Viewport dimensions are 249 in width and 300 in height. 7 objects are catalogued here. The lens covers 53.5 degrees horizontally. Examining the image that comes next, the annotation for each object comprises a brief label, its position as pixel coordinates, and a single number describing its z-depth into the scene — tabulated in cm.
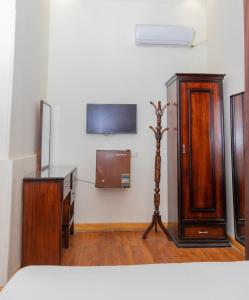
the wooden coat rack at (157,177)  331
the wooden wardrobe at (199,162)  304
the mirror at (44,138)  300
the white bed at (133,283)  77
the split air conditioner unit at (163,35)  361
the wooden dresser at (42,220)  221
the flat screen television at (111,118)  356
